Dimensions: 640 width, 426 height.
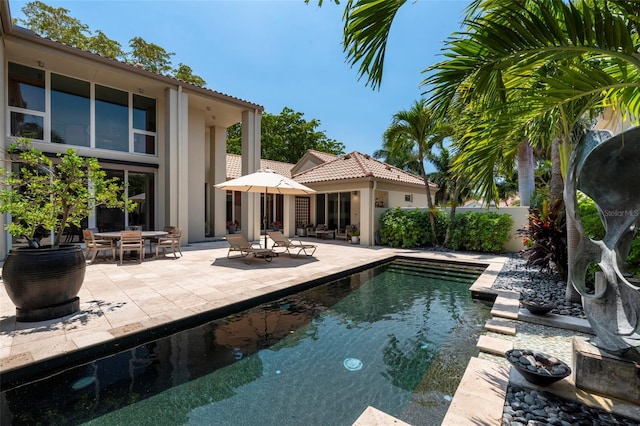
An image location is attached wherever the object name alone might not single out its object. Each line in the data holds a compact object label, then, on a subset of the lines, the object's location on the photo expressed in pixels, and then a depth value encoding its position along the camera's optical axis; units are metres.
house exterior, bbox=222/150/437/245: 14.74
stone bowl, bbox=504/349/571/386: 2.95
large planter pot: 4.41
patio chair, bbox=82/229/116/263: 9.01
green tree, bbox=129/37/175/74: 24.30
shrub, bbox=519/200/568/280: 7.21
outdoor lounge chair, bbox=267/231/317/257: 10.46
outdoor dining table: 9.22
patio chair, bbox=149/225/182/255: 10.37
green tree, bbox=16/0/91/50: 20.12
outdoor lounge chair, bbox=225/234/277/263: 9.58
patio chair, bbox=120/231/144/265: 9.09
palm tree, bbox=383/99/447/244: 13.20
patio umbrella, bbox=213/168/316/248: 9.55
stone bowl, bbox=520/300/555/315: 4.97
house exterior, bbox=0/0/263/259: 9.96
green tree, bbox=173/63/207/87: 26.25
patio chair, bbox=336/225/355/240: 16.38
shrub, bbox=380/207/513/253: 12.11
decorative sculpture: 2.93
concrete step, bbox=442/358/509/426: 2.57
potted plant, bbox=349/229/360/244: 15.22
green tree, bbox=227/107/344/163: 35.41
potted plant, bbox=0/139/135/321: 4.46
